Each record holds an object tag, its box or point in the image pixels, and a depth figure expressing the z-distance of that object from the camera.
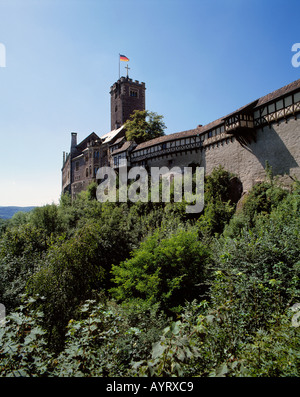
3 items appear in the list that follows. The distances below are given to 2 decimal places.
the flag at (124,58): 51.88
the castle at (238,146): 18.77
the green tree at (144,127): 39.12
